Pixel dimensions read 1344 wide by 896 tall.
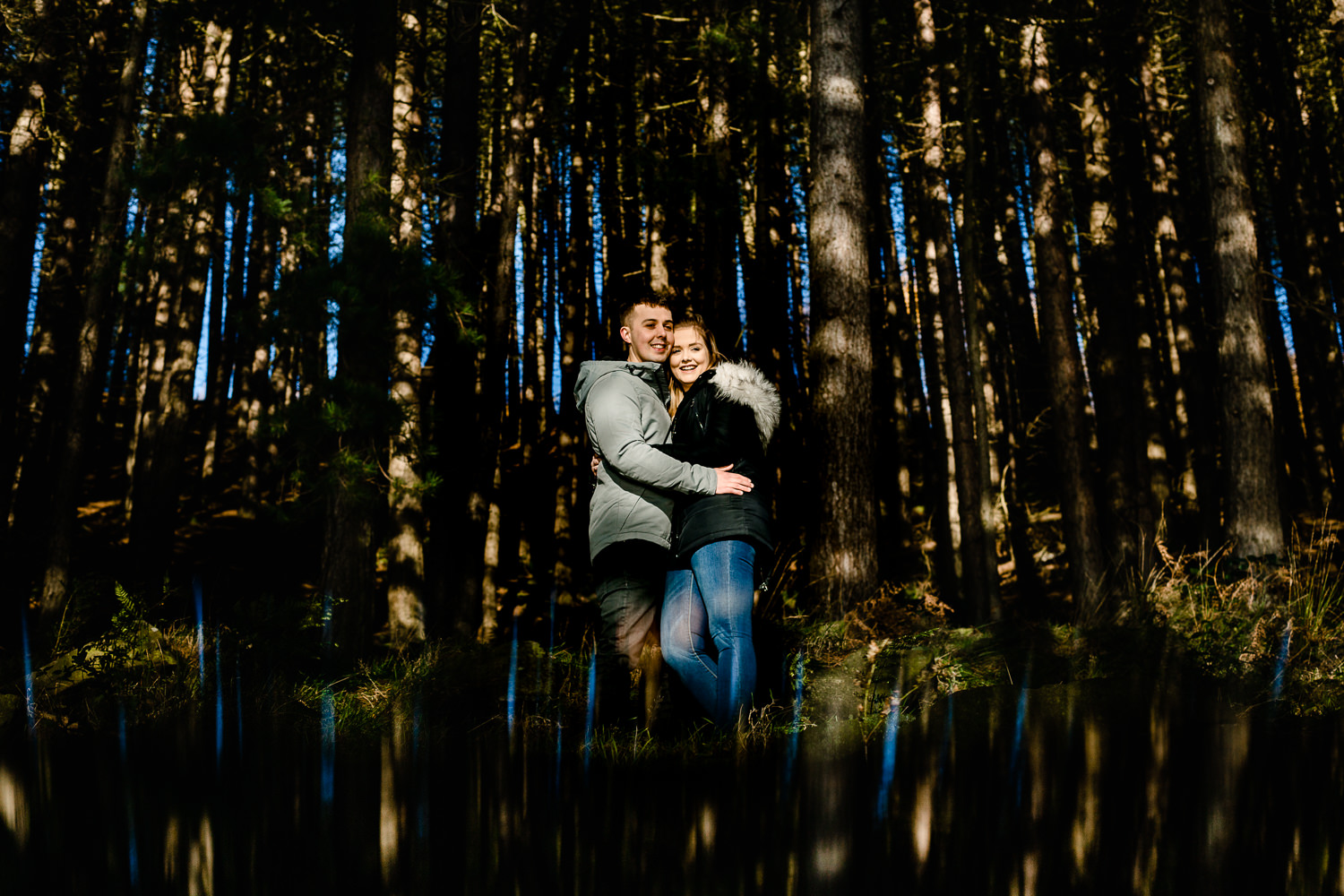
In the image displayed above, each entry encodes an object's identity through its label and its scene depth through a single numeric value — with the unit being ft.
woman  11.41
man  11.44
